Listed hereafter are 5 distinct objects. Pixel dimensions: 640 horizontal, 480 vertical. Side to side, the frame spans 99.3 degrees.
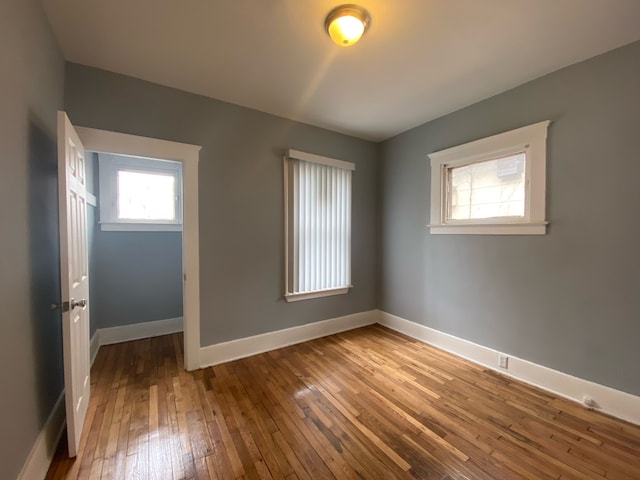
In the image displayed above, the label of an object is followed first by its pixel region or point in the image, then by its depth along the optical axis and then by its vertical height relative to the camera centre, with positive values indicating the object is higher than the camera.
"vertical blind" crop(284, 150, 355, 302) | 3.15 +0.11
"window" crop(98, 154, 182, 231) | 3.28 +0.51
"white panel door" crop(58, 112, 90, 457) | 1.51 -0.27
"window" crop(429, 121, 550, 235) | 2.33 +0.50
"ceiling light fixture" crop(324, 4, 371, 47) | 1.59 +1.28
